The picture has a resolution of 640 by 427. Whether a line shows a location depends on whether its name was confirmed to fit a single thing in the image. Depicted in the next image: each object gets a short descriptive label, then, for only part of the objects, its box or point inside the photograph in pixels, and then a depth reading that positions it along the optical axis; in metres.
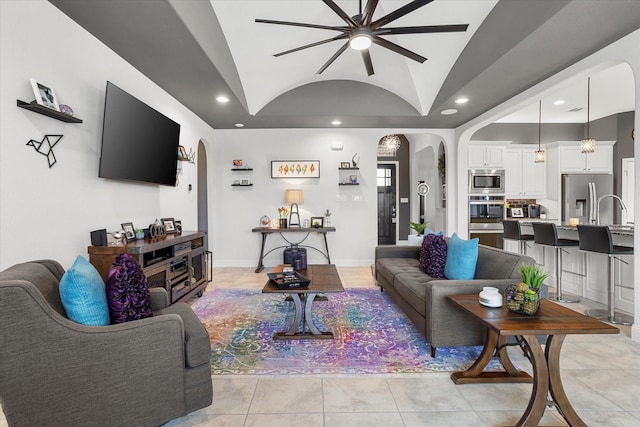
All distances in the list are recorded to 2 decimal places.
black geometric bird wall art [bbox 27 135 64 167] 2.25
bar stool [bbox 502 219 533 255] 4.45
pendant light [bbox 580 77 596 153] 4.65
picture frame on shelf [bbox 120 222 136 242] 3.10
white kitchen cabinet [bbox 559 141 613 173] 6.41
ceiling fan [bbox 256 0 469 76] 2.22
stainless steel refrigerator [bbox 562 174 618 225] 6.45
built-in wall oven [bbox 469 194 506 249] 6.14
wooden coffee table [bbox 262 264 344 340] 2.74
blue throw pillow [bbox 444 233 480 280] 2.92
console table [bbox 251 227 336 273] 5.60
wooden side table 1.59
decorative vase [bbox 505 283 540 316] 1.78
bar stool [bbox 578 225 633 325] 3.17
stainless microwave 6.18
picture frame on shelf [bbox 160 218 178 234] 3.91
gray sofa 2.40
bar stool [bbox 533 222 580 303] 3.86
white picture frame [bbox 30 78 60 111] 2.17
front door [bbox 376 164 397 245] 9.20
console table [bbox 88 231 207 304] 2.70
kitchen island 3.37
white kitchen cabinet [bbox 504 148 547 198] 6.63
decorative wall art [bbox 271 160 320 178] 6.02
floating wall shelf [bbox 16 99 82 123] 2.10
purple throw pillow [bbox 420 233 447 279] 3.31
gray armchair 1.32
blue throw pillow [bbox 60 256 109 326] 1.53
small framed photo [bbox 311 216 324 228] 5.91
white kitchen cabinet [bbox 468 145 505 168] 6.44
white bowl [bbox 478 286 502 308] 1.95
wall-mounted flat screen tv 2.88
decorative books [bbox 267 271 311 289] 2.79
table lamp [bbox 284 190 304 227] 5.76
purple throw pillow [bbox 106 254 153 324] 1.71
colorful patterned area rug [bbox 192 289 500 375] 2.35
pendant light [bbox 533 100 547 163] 5.73
